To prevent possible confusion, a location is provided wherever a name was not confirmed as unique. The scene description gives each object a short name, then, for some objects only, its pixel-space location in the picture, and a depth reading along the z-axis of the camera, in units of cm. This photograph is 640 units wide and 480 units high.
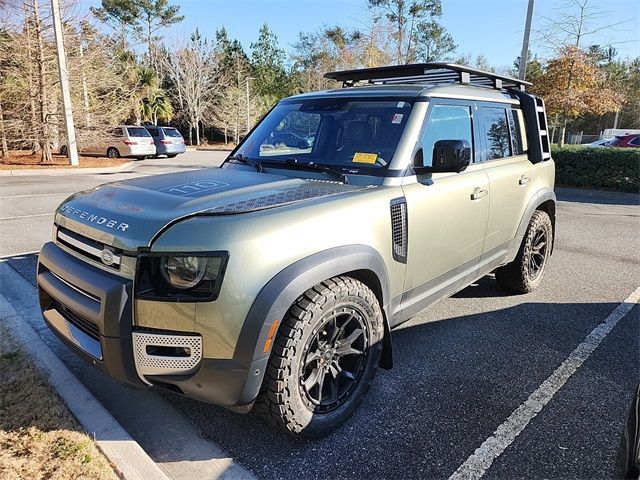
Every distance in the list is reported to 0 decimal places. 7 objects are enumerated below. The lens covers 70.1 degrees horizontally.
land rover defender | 208
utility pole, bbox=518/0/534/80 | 1270
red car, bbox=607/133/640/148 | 2158
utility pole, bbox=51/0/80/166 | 1573
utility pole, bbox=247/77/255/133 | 4062
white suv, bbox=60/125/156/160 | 2006
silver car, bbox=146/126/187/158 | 2273
